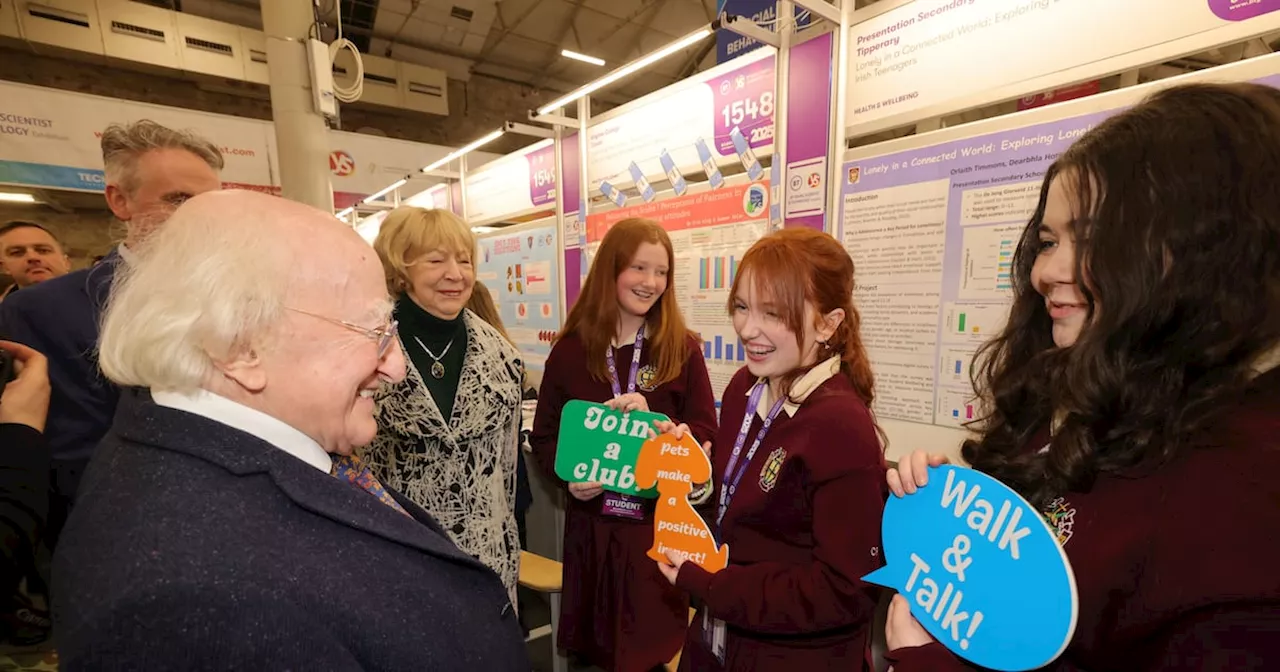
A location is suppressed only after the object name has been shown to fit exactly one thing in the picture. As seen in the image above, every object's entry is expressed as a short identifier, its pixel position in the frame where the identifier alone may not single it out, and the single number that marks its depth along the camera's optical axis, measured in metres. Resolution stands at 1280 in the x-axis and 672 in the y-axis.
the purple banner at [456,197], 5.24
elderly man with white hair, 0.55
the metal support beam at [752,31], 2.08
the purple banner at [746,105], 2.46
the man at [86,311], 1.42
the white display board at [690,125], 2.50
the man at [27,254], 3.36
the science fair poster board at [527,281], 4.09
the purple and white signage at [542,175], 4.00
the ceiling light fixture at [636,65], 2.13
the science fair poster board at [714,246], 2.60
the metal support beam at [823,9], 2.04
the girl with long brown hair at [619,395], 1.85
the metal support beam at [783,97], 2.32
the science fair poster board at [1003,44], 1.39
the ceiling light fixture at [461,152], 3.98
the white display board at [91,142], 5.55
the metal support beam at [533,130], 3.74
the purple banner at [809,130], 2.22
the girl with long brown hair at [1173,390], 0.56
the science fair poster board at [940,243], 1.67
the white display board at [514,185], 4.07
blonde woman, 1.58
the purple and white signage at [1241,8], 1.29
